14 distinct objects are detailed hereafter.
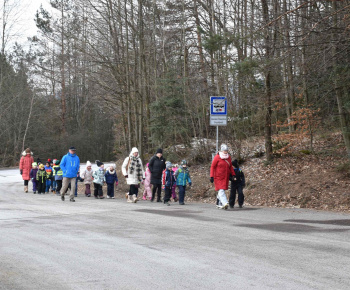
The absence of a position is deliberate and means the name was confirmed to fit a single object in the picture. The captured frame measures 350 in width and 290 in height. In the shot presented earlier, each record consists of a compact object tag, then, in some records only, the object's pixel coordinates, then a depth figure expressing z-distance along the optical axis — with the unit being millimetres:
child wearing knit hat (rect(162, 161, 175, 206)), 16641
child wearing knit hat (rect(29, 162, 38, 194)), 23797
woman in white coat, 17172
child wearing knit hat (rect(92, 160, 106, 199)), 20594
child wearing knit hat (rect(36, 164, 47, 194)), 23250
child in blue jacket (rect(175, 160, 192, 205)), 16438
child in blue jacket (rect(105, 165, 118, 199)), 20031
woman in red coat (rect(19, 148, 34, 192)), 24328
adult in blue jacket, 17672
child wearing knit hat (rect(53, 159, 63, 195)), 22578
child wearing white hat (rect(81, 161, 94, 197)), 22172
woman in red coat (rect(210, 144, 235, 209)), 14406
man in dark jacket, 17391
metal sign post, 16797
